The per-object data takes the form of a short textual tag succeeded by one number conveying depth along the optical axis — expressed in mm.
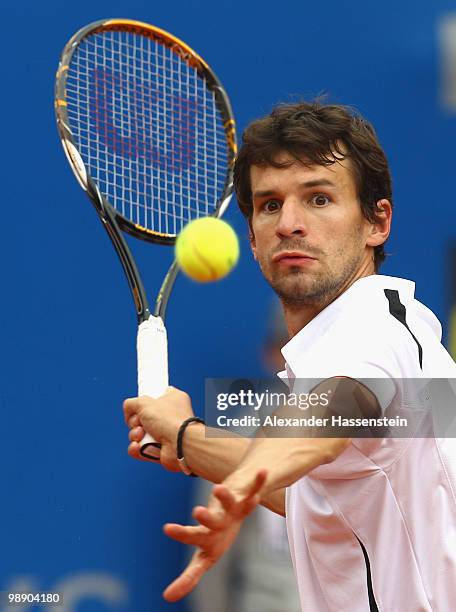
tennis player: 6517
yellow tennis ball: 6797
